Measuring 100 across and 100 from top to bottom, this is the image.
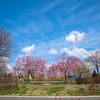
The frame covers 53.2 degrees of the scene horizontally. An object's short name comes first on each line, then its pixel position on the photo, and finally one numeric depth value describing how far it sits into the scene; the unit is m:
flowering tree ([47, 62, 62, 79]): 21.84
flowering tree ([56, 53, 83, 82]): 21.16
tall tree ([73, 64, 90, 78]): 36.25
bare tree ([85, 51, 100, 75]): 35.00
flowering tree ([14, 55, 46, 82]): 22.52
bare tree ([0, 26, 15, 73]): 19.48
